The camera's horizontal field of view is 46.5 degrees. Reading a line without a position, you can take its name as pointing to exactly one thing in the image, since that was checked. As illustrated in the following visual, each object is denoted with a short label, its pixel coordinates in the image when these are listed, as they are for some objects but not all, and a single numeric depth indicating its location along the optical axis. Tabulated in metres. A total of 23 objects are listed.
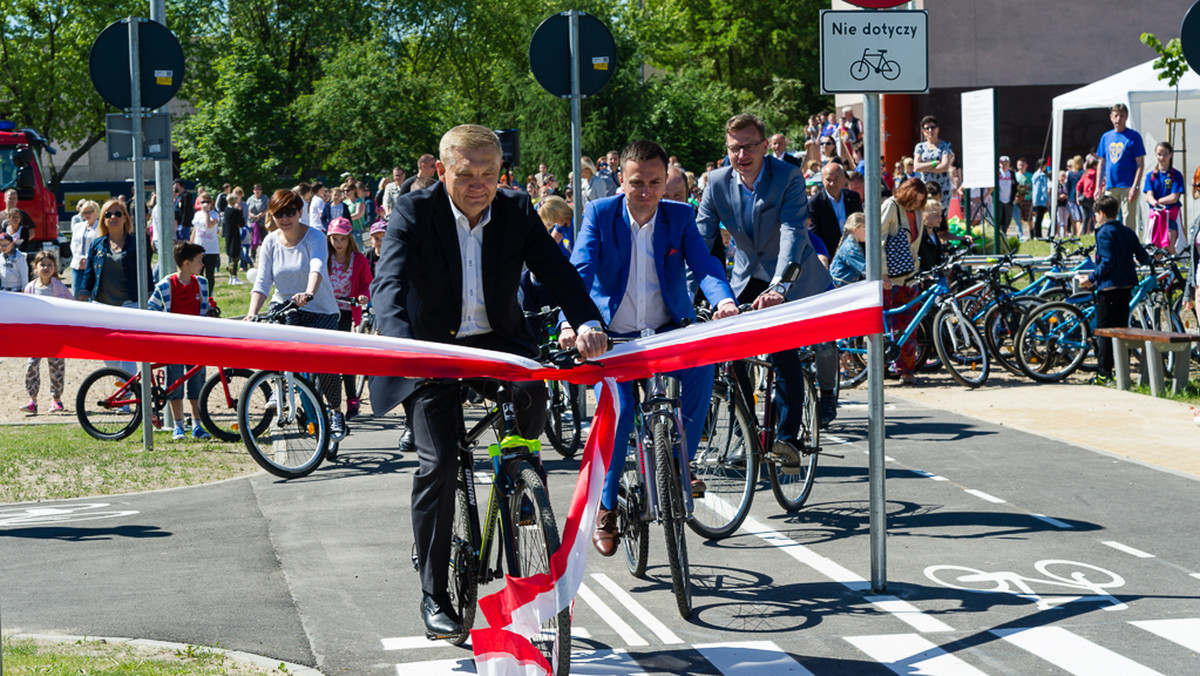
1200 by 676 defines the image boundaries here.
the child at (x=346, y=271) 12.68
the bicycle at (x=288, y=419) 10.02
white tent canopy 22.72
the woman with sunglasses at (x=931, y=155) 20.23
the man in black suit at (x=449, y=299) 5.18
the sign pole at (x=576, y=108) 11.17
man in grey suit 8.02
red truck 29.39
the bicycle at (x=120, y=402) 11.88
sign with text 6.04
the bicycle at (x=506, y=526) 4.82
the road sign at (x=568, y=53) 11.37
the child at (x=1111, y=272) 13.30
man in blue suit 6.86
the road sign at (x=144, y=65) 10.74
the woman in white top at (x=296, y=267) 11.05
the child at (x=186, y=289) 11.45
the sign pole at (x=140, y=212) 10.80
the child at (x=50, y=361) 14.01
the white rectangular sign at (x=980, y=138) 18.70
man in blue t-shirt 19.89
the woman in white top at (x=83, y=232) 18.25
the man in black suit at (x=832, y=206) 12.45
